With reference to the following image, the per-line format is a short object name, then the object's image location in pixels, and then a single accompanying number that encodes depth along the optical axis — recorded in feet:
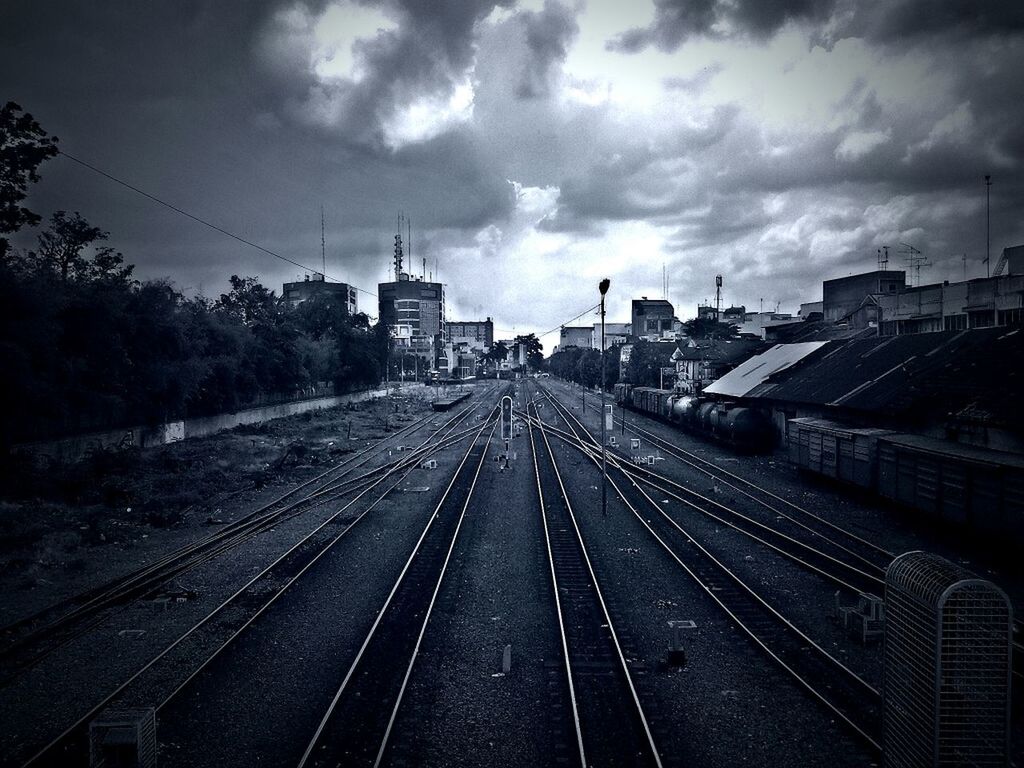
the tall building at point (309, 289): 528.63
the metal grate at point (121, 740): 21.71
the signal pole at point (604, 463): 58.18
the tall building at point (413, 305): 595.47
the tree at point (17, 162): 75.56
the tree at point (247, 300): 186.52
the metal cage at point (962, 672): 18.99
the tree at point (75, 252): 109.09
